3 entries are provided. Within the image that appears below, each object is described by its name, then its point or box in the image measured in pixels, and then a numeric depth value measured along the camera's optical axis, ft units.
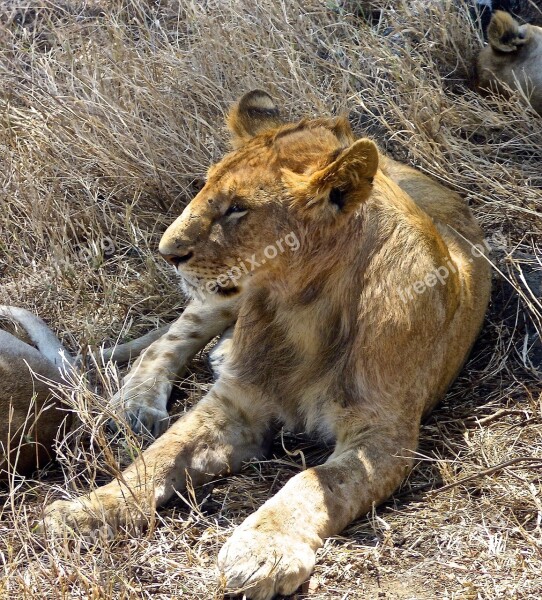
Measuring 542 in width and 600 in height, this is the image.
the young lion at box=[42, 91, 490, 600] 18.79
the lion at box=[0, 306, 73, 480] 21.16
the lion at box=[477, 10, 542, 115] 31.22
